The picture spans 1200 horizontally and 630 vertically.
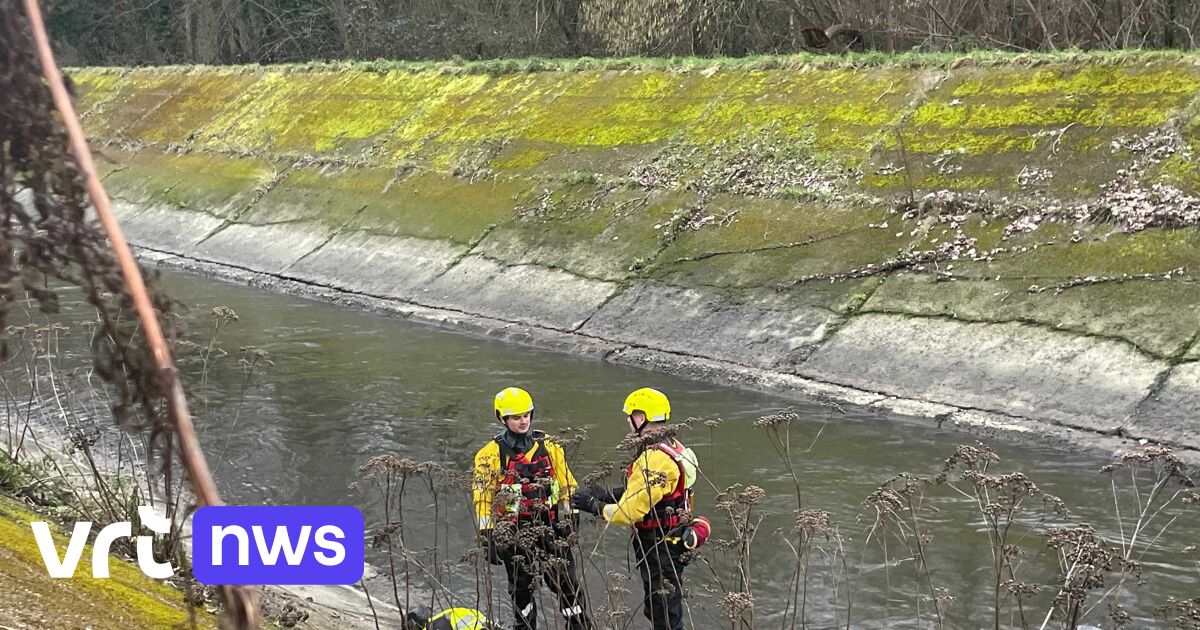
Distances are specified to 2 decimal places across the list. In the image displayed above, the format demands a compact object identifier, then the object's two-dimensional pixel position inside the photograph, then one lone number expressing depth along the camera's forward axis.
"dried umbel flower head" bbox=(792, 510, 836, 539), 5.44
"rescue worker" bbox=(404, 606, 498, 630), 6.91
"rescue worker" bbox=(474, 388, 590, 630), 6.41
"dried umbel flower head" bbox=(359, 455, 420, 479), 6.02
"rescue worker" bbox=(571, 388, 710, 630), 6.80
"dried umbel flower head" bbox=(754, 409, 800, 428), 6.29
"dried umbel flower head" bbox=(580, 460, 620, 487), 6.31
